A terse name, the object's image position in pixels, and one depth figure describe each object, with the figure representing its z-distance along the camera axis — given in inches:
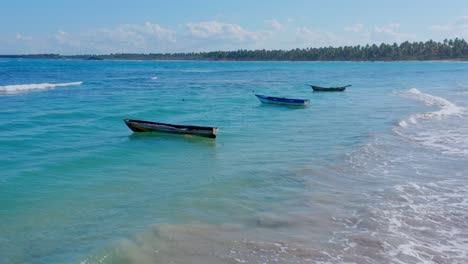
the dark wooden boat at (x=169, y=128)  836.6
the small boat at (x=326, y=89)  1884.5
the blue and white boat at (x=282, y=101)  1398.7
